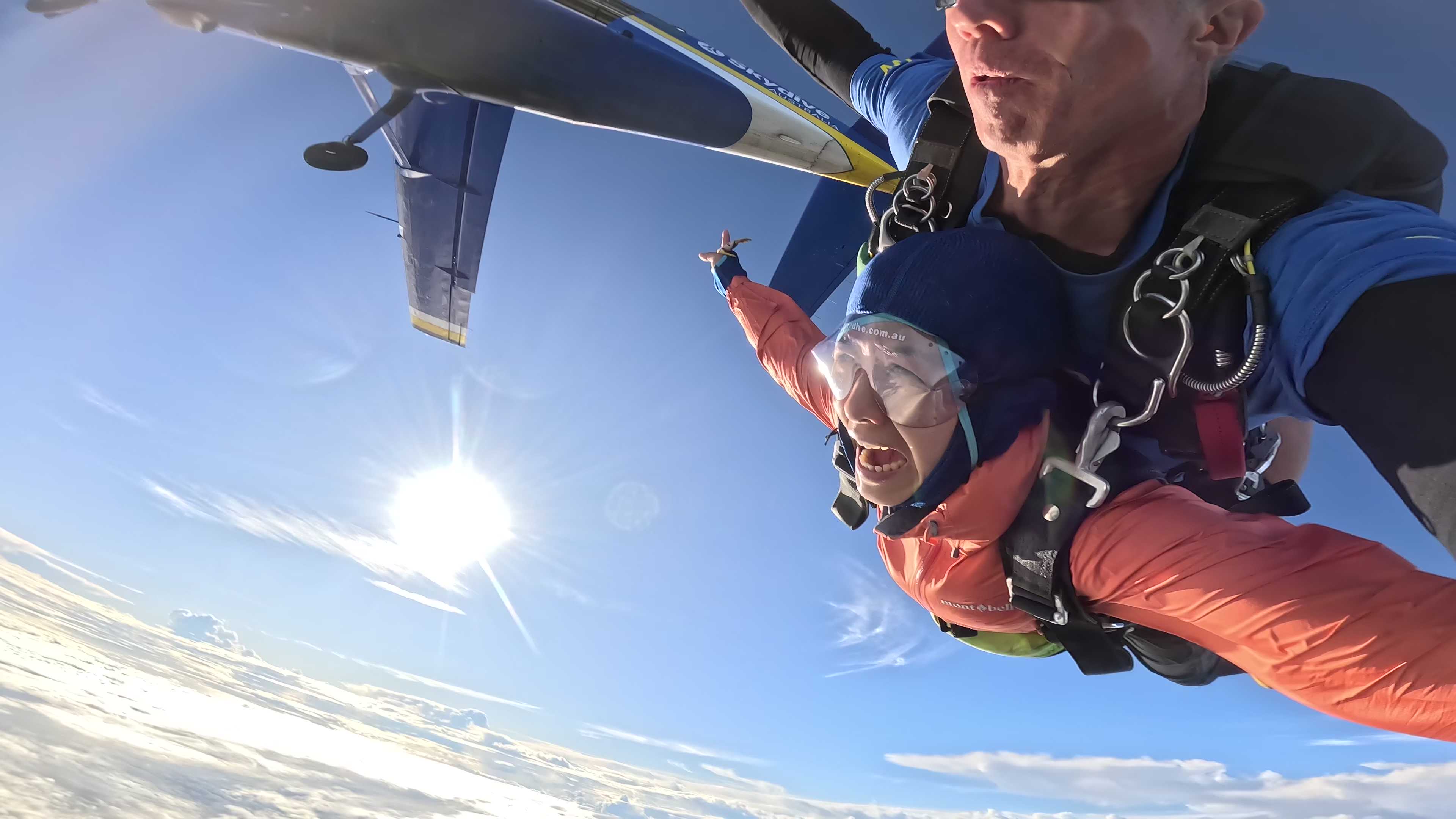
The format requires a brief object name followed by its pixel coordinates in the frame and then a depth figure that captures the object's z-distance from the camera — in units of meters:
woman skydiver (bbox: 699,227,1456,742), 0.92
